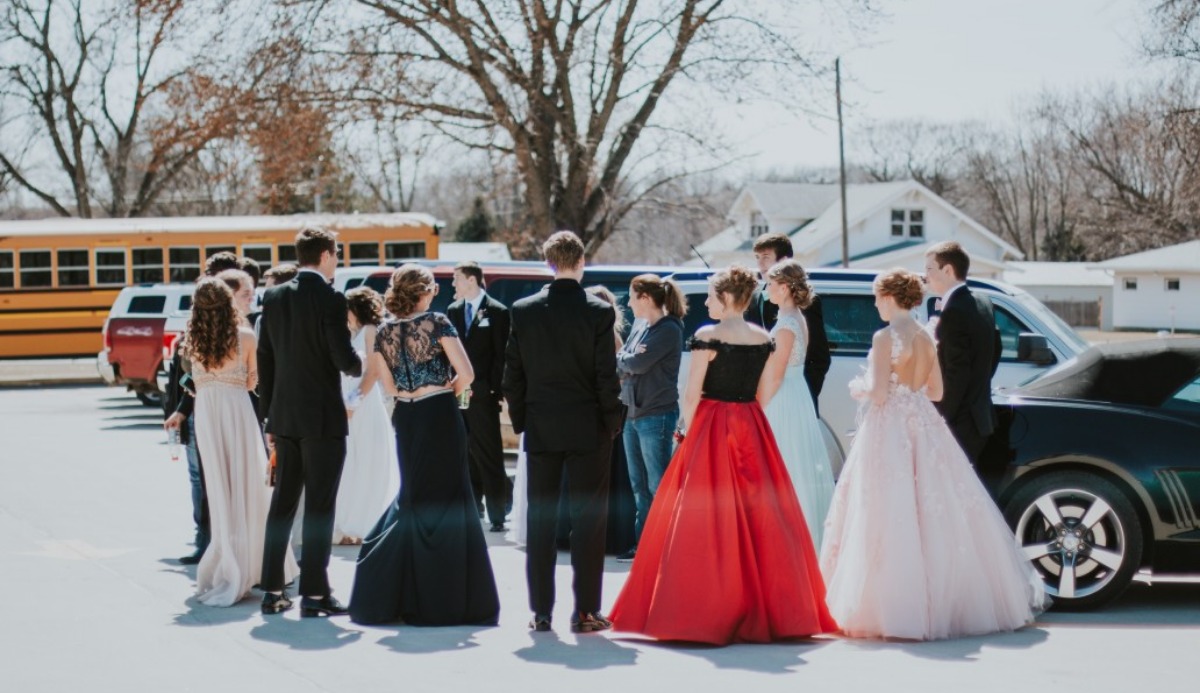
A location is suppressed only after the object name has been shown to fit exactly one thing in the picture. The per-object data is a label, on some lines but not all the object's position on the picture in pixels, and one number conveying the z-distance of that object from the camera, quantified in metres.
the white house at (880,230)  66.31
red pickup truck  23.69
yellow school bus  33.25
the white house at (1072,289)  78.94
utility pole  45.28
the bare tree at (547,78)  26.39
